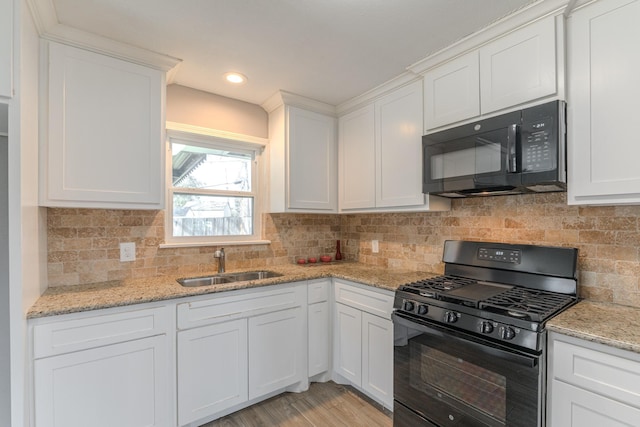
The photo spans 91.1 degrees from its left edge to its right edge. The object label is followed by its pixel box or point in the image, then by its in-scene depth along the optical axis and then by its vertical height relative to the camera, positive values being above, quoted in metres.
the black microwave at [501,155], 1.51 +0.31
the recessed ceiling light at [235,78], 2.25 +0.99
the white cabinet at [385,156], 2.24 +0.45
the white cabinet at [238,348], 1.89 -0.90
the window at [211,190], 2.47 +0.19
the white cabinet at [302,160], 2.65 +0.46
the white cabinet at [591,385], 1.13 -0.66
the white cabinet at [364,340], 2.06 -0.91
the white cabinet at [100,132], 1.70 +0.48
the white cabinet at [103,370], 1.51 -0.81
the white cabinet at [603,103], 1.34 +0.49
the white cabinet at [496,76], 1.55 +0.76
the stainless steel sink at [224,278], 2.29 -0.51
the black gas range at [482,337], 1.33 -0.60
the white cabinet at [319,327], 2.40 -0.89
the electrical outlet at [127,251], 2.17 -0.26
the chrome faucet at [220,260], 2.47 -0.37
